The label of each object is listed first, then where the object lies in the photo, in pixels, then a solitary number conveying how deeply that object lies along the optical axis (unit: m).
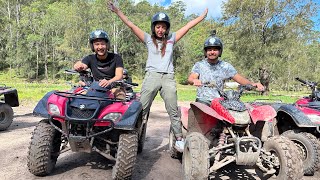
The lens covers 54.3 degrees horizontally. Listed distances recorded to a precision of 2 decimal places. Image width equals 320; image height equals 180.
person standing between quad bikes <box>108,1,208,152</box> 4.75
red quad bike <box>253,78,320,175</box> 4.43
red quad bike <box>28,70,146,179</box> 3.76
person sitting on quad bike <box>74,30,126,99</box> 4.72
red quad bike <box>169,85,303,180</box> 3.28
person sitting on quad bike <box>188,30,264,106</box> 4.43
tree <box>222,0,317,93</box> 26.53
